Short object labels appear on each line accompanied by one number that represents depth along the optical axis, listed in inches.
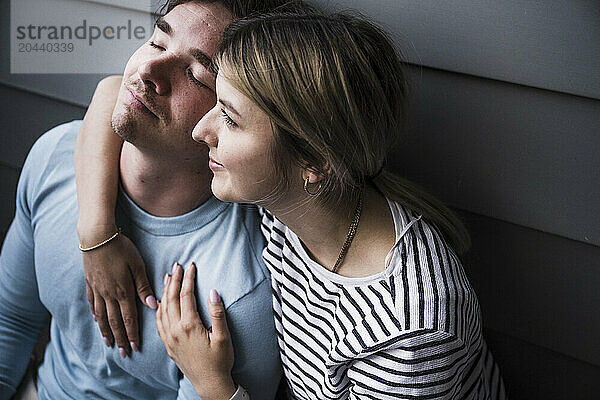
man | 45.1
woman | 38.6
